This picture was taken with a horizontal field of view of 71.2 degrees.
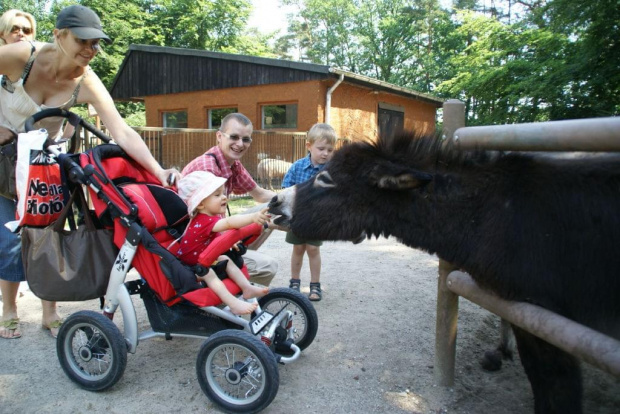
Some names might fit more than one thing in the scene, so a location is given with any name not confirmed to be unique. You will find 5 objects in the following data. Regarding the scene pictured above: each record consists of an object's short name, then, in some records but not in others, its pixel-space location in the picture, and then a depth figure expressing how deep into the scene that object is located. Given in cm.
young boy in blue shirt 445
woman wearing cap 313
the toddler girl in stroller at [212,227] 288
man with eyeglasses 379
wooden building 1616
